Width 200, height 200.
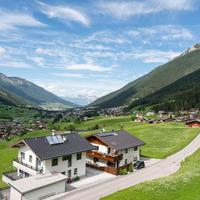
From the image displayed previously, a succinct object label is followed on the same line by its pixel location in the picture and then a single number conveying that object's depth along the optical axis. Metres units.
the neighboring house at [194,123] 106.17
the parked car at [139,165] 51.35
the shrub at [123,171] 48.25
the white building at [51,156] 42.72
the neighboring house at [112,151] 51.38
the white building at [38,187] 35.25
